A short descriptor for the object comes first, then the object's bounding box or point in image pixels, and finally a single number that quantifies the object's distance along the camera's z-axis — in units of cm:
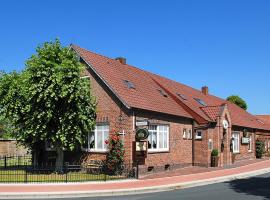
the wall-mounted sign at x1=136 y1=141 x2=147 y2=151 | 2406
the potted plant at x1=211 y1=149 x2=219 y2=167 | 3209
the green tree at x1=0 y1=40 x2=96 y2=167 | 2364
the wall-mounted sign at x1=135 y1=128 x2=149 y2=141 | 2392
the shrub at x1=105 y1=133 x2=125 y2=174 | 2383
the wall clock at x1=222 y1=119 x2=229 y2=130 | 3419
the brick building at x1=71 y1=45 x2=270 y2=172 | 2492
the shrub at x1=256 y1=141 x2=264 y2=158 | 4453
